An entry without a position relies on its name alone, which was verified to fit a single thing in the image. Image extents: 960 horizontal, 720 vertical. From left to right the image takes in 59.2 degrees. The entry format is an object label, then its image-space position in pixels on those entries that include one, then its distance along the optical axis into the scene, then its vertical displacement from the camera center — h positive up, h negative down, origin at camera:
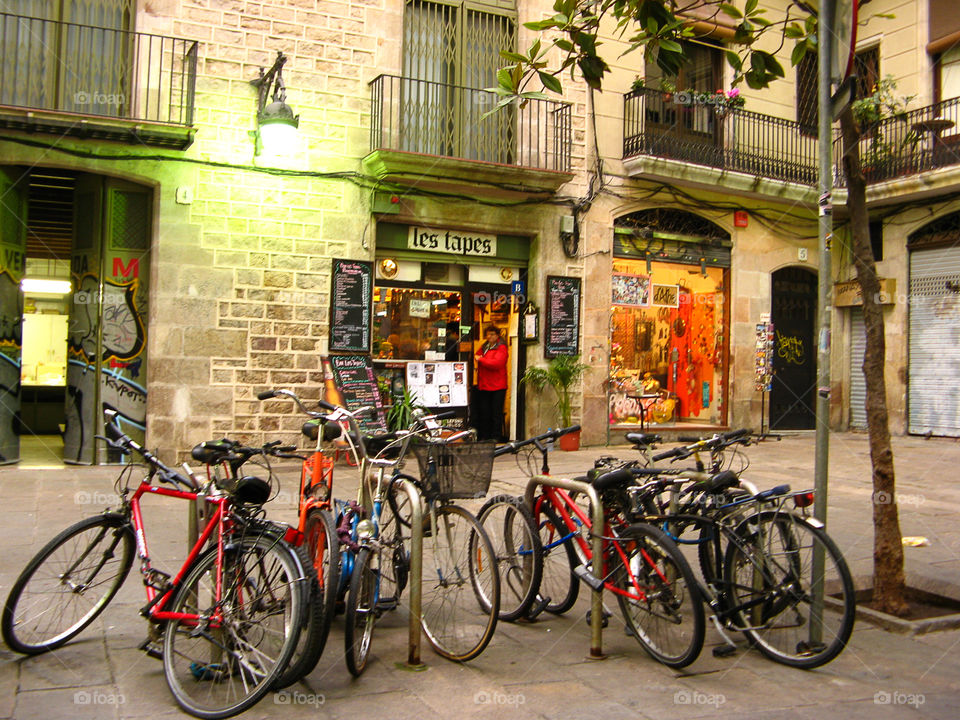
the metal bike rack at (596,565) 4.30 -0.95
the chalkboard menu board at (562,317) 13.00 +0.97
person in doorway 12.47 -0.15
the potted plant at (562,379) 12.70 +0.00
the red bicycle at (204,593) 3.57 -1.01
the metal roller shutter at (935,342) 14.84 +0.84
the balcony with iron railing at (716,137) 13.84 +4.34
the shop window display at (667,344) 14.09 +0.66
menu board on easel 11.29 -0.13
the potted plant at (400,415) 11.65 -0.56
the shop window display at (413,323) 12.19 +0.77
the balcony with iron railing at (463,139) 11.70 +3.52
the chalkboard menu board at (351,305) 11.61 +0.95
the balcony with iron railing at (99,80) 9.87 +3.50
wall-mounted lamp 10.38 +3.16
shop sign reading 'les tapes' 12.39 +2.01
